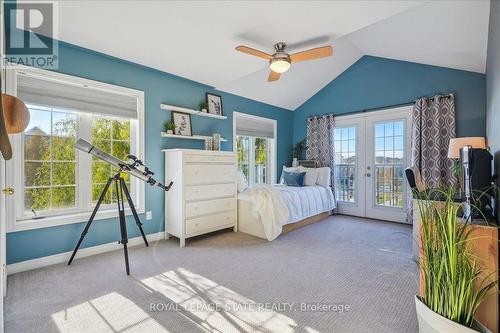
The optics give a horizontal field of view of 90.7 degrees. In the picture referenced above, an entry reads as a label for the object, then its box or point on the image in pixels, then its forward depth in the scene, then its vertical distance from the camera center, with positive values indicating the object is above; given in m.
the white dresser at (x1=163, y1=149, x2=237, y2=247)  3.39 -0.43
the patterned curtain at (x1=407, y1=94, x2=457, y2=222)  3.99 +0.43
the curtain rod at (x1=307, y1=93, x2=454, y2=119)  4.04 +1.08
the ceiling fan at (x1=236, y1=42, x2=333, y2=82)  2.72 +1.24
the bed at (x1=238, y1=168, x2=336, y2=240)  3.84 -0.77
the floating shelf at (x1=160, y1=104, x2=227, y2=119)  3.69 +0.83
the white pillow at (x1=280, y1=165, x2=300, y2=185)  5.22 -0.13
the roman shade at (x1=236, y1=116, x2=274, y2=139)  5.00 +0.77
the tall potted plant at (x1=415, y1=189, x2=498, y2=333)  1.33 -0.63
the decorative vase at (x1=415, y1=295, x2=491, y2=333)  1.30 -0.88
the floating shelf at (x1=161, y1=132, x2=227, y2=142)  3.67 +0.41
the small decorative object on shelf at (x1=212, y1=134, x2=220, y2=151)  3.97 +0.32
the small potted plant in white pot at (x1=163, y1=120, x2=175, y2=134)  3.70 +0.54
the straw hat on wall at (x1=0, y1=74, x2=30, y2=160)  1.19 +0.23
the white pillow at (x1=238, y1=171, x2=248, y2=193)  4.16 -0.35
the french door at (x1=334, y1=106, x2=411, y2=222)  4.66 +0.02
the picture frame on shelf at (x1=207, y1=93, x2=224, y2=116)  4.32 +1.05
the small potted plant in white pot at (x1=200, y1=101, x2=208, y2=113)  4.12 +0.95
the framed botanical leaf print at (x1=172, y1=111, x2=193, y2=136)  3.82 +0.63
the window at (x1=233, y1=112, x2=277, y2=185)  5.08 +0.37
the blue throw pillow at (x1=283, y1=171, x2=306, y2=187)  4.99 -0.32
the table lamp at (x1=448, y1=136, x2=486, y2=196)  2.84 +0.23
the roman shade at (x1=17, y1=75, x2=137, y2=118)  2.64 +0.78
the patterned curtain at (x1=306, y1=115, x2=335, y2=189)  5.45 +0.52
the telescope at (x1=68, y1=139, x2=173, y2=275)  2.56 -0.14
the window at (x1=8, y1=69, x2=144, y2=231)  2.65 +0.21
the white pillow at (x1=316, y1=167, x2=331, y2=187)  5.14 -0.29
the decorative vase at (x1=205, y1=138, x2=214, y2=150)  3.97 +0.32
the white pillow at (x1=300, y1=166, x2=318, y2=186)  5.12 -0.27
